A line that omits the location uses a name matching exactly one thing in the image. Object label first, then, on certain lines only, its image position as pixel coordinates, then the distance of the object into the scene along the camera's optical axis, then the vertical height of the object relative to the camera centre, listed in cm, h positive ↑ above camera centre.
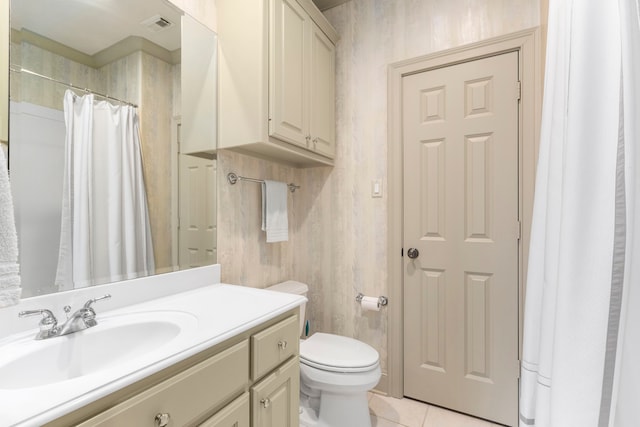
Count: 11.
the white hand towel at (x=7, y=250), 52 -10
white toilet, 144 -88
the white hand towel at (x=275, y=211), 179 -7
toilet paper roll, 188 -66
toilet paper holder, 190 -65
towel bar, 162 +12
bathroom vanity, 58 -43
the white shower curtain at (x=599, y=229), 49 -5
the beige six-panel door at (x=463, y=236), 162 -20
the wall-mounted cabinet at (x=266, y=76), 142 +63
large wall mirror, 93 +22
